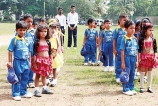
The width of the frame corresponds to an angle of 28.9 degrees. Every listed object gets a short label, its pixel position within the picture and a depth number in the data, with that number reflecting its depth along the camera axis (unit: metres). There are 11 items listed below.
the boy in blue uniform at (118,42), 7.47
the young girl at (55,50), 7.19
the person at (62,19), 14.82
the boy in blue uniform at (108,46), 9.47
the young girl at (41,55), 6.27
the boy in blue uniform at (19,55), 6.02
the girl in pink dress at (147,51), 6.68
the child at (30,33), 6.98
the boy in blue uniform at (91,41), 10.57
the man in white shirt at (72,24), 15.27
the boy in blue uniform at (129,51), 6.49
